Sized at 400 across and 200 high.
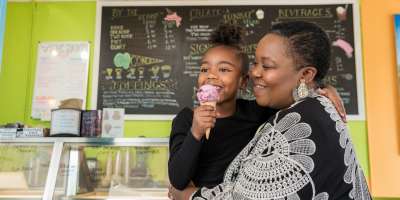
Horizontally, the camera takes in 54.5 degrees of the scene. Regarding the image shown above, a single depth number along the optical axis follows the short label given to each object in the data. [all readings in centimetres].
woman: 96
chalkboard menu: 379
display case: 262
